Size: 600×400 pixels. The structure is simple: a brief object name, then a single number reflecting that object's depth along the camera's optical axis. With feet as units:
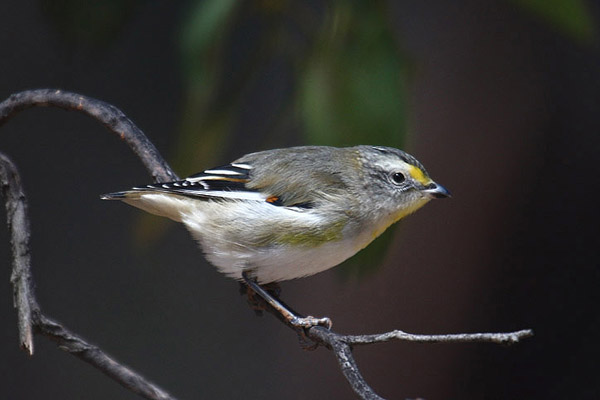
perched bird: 14.52
